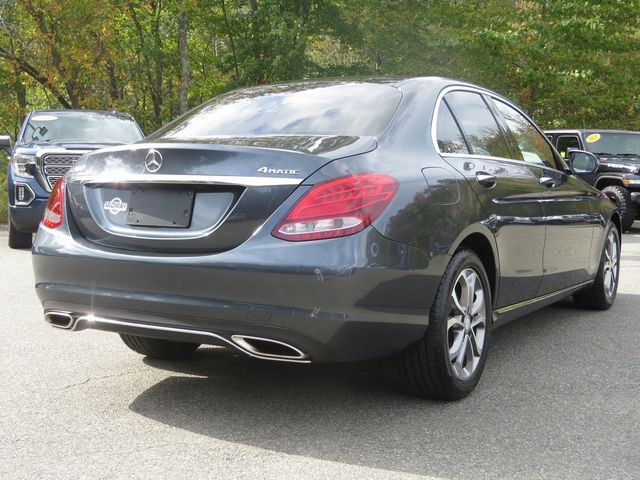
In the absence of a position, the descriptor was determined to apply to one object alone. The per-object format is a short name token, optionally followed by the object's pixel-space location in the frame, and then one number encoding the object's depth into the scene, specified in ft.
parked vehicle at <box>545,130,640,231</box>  46.57
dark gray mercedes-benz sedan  10.95
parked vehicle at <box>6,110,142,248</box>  34.17
